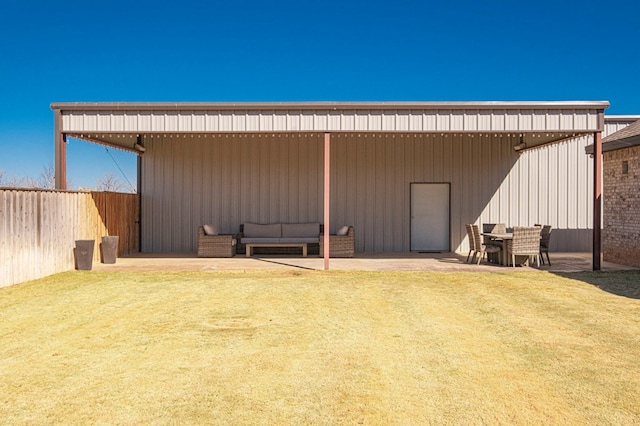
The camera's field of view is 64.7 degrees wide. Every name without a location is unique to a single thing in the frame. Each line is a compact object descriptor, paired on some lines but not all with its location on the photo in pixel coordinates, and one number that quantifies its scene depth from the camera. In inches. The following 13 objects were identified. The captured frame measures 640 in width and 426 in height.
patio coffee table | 476.4
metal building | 530.0
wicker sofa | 502.3
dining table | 396.8
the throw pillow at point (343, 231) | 477.1
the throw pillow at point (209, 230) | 482.0
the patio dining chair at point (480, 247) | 398.6
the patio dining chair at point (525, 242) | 382.0
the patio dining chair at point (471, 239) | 404.2
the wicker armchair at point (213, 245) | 466.3
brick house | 391.9
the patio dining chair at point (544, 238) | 401.1
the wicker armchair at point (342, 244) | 465.1
